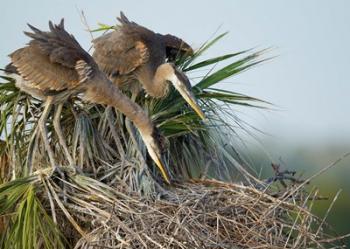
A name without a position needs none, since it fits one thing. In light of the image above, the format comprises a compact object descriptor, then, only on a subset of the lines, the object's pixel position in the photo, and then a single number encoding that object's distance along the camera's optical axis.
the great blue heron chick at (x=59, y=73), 16.31
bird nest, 13.05
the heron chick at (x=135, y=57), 17.78
